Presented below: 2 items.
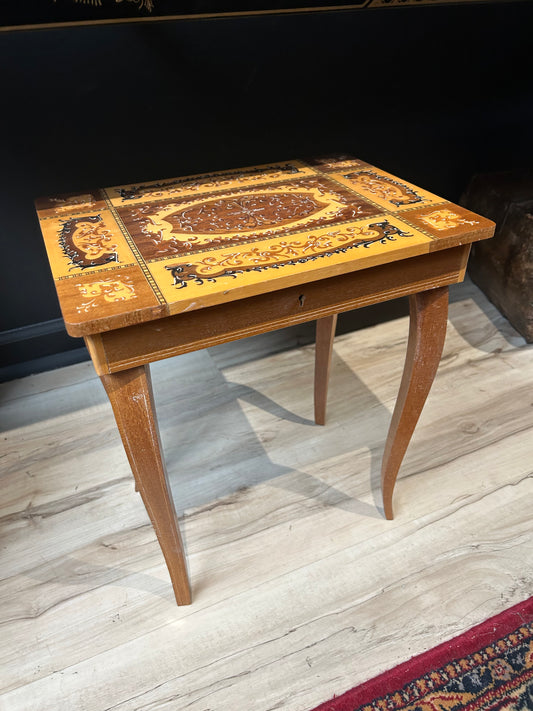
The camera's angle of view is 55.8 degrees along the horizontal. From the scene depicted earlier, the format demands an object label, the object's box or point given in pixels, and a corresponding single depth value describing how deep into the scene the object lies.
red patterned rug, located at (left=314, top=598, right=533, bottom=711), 0.88
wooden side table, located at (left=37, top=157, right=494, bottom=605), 0.69
